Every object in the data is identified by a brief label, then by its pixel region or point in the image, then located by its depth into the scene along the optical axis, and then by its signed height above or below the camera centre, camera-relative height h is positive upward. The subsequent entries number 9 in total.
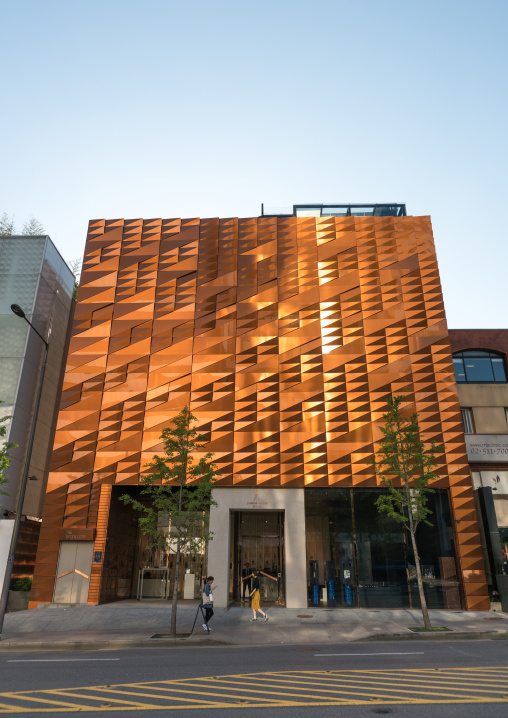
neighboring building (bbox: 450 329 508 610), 26.56 +8.97
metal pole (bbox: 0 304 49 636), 19.31 +1.09
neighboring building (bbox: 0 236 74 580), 28.78 +12.41
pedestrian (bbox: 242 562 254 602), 27.94 -0.48
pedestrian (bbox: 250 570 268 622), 21.95 -1.37
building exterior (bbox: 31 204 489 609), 26.19 +9.24
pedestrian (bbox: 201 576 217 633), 19.20 -1.16
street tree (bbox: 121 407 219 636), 20.53 +3.34
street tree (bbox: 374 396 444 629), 21.80 +4.71
